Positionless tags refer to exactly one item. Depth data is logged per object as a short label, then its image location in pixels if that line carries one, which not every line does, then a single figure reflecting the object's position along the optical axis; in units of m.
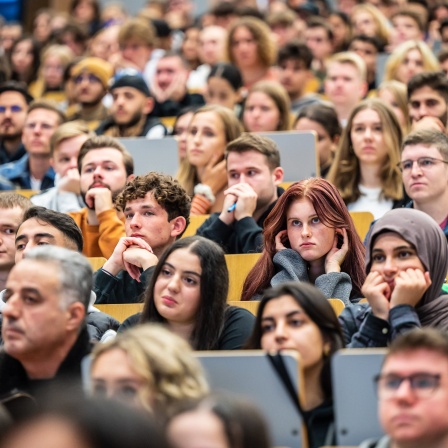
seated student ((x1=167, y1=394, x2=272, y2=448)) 5.06
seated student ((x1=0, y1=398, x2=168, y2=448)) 3.96
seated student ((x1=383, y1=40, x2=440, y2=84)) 14.98
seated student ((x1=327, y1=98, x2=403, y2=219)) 11.84
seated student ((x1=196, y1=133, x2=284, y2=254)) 10.27
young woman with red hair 8.95
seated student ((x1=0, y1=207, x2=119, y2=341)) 8.89
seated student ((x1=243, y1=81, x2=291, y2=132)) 13.77
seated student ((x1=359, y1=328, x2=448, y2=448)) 5.61
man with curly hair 9.41
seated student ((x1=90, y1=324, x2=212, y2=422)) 5.85
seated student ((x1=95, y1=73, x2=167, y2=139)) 14.62
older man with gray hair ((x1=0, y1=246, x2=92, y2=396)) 7.02
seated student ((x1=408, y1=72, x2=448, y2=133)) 12.58
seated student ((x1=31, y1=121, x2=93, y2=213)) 12.02
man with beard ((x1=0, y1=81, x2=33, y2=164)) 15.09
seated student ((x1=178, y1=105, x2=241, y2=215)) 11.96
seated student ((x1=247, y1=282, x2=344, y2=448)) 6.89
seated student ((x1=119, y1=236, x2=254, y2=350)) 7.72
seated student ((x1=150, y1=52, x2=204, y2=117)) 16.50
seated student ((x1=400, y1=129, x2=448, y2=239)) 9.94
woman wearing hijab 7.39
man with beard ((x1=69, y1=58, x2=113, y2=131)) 16.30
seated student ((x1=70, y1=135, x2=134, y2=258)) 10.73
